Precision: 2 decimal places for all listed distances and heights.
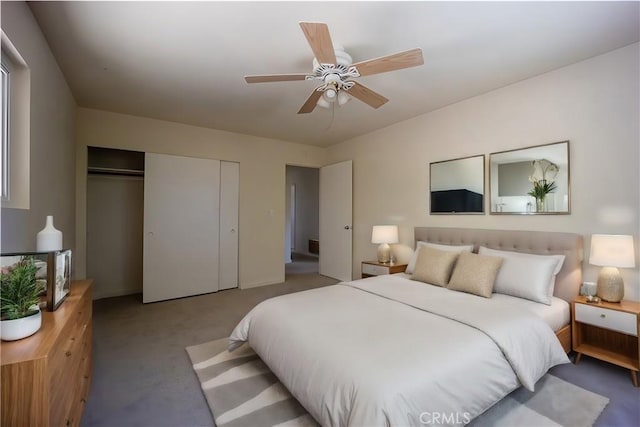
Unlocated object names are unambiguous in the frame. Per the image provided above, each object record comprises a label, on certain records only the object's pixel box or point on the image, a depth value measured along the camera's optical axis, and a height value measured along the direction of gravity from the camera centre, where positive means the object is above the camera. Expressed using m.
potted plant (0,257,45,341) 1.05 -0.36
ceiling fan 1.70 +1.02
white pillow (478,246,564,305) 2.34 -0.52
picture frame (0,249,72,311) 1.36 -0.31
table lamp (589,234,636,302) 2.10 -0.33
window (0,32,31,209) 1.65 +0.50
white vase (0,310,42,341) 1.03 -0.43
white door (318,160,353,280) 5.01 -0.13
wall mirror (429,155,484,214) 3.23 +0.34
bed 1.28 -0.73
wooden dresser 0.90 -0.58
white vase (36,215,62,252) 1.67 -0.16
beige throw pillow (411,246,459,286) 2.77 -0.53
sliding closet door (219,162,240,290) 4.55 -0.17
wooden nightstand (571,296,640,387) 2.02 -0.95
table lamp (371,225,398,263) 3.92 -0.32
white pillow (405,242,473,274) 3.05 -0.38
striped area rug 1.65 -1.20
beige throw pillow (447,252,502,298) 2.43 -0.53
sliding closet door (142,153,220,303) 3.99 -0.21
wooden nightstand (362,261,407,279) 3.72 -0.73
